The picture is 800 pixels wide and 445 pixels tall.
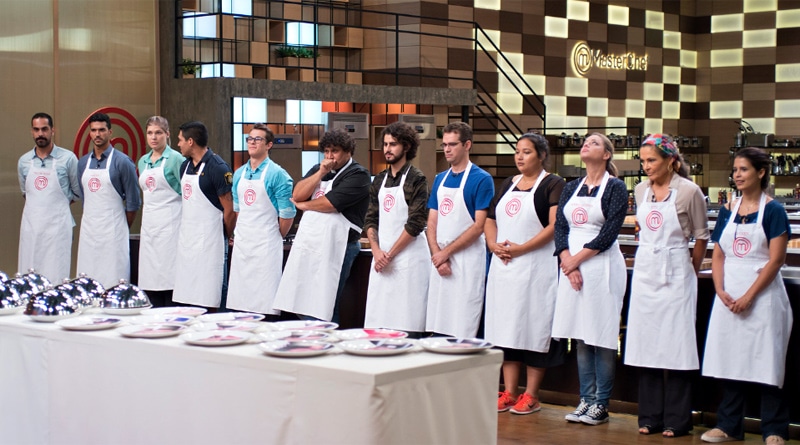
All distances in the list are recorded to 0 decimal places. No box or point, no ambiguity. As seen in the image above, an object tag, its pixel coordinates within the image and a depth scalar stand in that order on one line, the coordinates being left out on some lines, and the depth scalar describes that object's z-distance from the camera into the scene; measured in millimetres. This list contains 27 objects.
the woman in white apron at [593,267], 4734
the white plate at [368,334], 3363
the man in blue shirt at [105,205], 6410
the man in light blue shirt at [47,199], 6625
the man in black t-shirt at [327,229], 5523
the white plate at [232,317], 3793
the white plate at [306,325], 3588
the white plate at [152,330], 3400
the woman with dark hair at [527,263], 4984
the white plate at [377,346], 3049
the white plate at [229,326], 3525
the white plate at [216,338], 3238
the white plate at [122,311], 3920
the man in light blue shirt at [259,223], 5770
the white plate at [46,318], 3730
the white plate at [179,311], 3982
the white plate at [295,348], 3034
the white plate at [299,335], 3311
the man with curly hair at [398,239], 5273
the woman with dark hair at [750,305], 4344
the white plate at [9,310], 3902
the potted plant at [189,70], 10141
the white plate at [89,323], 3549
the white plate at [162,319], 3709
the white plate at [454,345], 3129
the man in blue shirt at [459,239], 5148
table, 2893
